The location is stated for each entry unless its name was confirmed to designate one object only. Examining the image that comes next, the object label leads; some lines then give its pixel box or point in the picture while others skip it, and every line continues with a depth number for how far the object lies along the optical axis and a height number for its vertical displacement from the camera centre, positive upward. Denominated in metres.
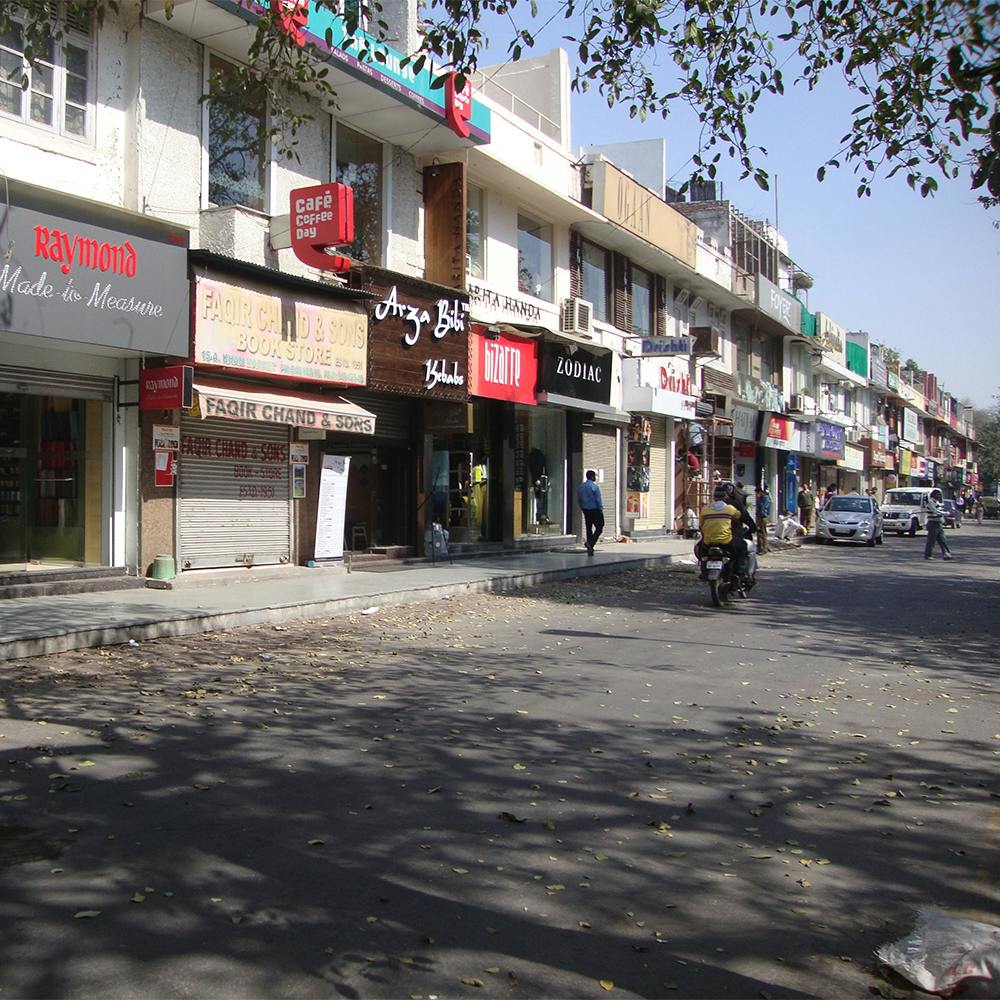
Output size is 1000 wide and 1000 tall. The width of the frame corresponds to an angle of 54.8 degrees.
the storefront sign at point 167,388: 13.46 +1.53
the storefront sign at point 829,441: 51.00 +3.23
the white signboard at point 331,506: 16.83 -0.16
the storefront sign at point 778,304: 38.50 +8.30
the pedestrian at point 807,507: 36.50 -0.29
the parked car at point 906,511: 40.91 -0.47
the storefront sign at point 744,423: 38.47 +3.11
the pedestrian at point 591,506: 21.75 -0.17
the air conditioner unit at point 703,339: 32.75 +5.46
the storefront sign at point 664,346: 28.09 +4.49
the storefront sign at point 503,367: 20.83 +2.97
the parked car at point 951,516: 51.00 -0.84
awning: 14.09 +1.41
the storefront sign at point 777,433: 41.69 +2.99
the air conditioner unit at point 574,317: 24.91 +4.70
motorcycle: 14.05 -1.08
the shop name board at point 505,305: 21.23 +4.47
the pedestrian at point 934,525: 25.06 -0.65
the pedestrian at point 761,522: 26.87 -0.68
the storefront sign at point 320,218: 14.80 +4.34
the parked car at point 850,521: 31.81 -0.71
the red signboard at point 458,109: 18.08 +7.40
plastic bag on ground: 3.31 -1.63
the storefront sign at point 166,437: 14.05 +0.87
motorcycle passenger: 14.01 -0.40
